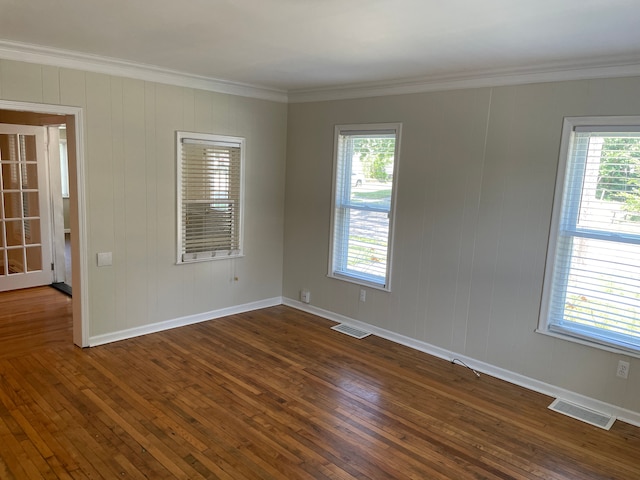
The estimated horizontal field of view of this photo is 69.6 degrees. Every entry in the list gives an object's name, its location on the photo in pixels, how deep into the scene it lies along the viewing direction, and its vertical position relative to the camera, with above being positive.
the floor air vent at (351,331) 4.75 -1.53
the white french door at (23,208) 5.52 -0.48
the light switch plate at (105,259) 4.12 -0.77
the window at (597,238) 3.20 -0.30
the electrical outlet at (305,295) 5.39 -1.32
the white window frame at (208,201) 4.51 -0.26
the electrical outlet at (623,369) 3.27 -1.22
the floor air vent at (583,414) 3.26 -1.58
